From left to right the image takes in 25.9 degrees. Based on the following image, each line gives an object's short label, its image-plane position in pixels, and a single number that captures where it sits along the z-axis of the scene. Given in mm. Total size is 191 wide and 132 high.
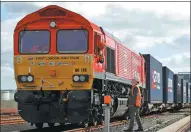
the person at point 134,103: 13195
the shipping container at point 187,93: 50328
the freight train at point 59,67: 12703
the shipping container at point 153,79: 25047
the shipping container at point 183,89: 45125
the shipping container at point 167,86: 32450
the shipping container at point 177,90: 39188
